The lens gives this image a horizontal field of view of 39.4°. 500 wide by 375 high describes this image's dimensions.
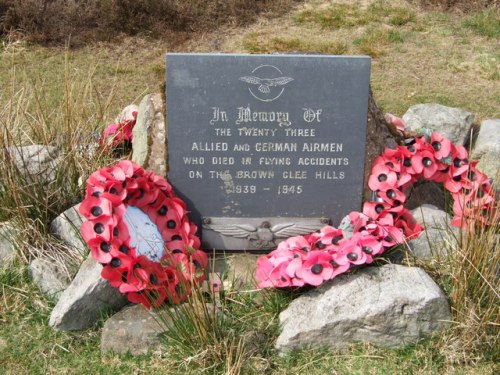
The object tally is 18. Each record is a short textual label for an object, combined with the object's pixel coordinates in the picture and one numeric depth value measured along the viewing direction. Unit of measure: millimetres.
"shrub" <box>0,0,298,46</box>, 8414
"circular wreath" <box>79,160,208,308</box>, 3627
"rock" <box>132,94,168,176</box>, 4301
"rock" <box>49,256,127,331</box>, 3660
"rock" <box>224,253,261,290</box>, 3967
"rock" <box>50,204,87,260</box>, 4164
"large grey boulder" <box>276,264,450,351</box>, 3439
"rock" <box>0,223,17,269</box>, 4148
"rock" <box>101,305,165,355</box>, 3545
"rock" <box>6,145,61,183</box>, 4395
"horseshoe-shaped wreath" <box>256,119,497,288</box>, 3658
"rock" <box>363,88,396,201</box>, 4281
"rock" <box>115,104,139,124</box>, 5340
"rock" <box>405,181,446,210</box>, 4480
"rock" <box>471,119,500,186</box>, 5176
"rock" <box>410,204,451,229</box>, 4164
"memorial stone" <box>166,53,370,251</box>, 4070
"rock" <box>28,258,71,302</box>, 3998
